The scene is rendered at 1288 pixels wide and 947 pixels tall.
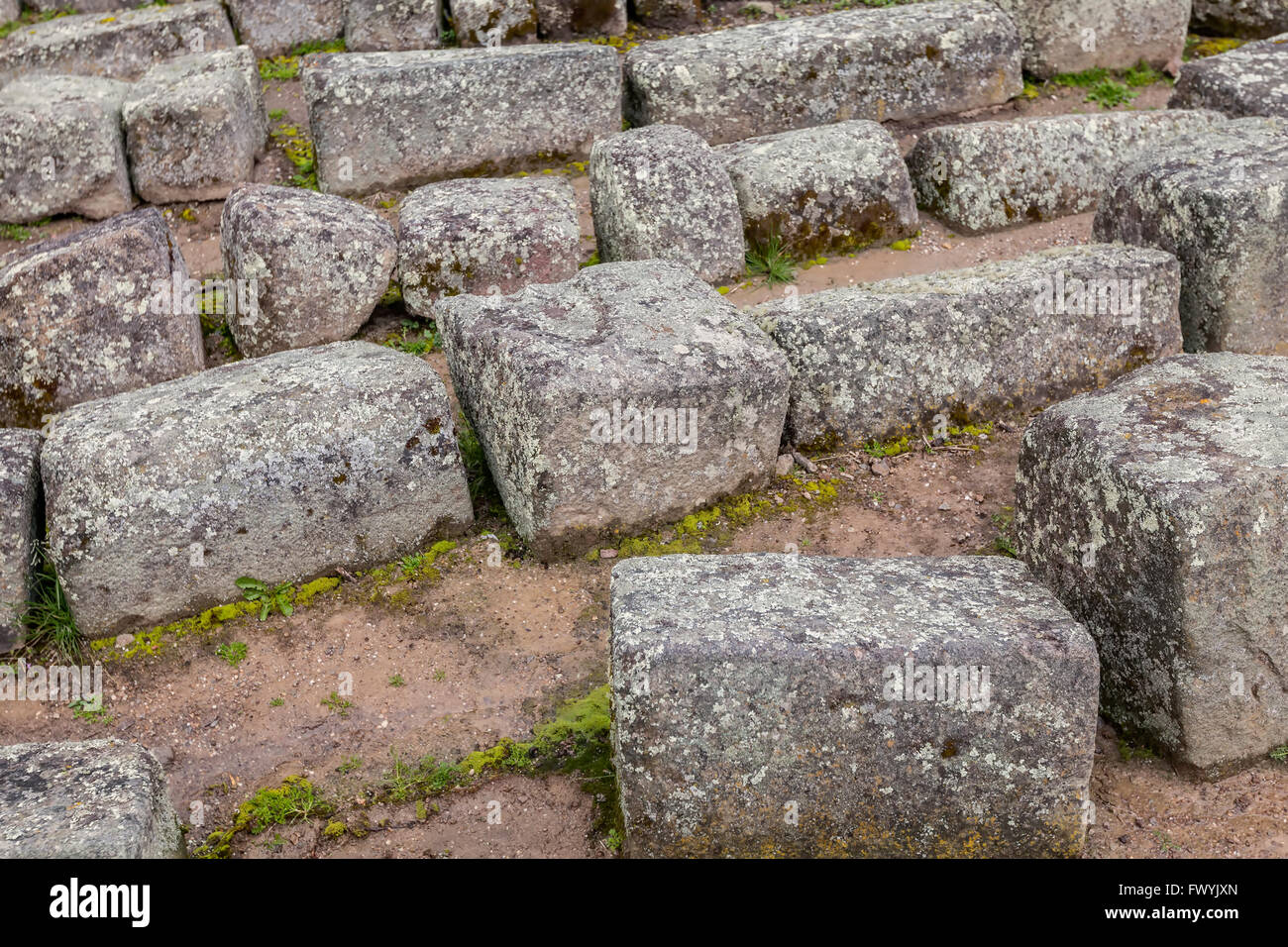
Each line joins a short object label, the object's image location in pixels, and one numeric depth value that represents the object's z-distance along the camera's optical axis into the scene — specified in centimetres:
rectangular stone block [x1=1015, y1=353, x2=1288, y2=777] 378
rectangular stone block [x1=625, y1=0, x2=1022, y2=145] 819
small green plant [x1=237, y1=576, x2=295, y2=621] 495
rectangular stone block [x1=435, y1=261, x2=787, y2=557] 489
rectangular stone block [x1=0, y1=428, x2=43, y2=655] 477
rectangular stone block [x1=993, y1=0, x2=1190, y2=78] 894
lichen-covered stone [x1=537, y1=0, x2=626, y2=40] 936
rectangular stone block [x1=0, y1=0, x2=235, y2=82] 910
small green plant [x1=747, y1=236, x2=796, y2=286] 707
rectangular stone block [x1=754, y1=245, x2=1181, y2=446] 559
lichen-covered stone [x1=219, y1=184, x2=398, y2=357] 636
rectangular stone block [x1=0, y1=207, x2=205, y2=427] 589
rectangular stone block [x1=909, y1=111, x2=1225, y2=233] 742
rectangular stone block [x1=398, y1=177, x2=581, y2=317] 661
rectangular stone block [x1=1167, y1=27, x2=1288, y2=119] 764
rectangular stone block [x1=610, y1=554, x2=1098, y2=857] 352
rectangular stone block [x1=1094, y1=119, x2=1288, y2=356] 573
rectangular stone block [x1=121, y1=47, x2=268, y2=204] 796
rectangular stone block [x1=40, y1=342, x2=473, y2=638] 474
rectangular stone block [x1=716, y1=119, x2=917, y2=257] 714
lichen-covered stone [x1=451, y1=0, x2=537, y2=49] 914
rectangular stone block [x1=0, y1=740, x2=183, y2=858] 336
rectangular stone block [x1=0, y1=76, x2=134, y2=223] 782
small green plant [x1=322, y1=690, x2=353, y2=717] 457
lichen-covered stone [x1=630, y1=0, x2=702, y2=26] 977
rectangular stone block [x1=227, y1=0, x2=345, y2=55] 964
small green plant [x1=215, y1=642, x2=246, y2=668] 479
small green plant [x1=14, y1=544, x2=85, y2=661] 482
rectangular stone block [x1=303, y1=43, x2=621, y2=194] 782
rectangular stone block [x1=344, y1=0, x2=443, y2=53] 927
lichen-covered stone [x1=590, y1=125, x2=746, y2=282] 677
